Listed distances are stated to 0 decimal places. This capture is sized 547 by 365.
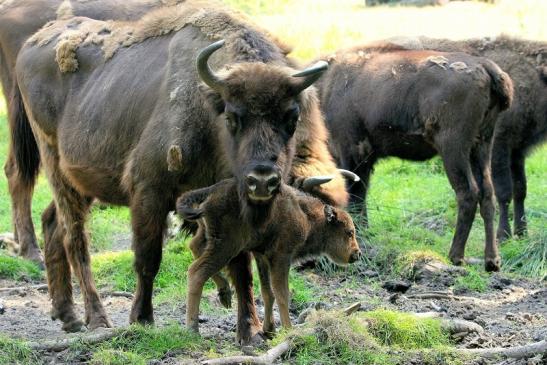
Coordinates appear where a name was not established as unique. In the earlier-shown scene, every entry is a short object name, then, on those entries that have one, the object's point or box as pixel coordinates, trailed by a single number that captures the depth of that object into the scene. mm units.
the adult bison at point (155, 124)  11609
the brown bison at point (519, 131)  22047
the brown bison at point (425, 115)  19453
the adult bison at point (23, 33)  19891
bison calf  12070
